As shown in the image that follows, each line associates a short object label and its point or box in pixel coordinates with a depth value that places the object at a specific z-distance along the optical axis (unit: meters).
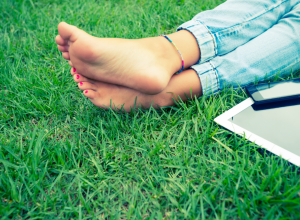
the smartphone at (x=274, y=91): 1.06
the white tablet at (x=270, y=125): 0.88
